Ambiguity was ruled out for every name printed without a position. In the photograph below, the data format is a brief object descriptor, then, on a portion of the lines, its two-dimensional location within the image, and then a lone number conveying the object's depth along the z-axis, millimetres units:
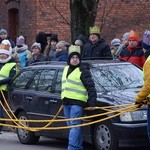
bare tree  17719
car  11359
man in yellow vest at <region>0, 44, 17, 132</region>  14383
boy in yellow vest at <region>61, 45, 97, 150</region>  11586
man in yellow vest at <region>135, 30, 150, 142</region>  10197
